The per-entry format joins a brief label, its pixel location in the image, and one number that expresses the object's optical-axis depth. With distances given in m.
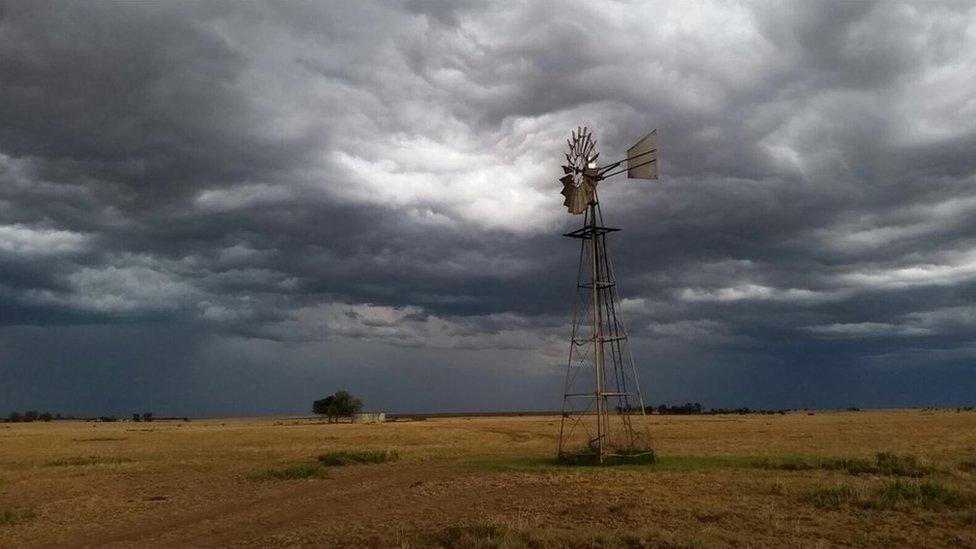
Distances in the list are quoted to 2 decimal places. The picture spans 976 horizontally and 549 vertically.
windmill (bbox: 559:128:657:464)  34.56
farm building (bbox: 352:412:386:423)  140.71
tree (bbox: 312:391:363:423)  150.62
